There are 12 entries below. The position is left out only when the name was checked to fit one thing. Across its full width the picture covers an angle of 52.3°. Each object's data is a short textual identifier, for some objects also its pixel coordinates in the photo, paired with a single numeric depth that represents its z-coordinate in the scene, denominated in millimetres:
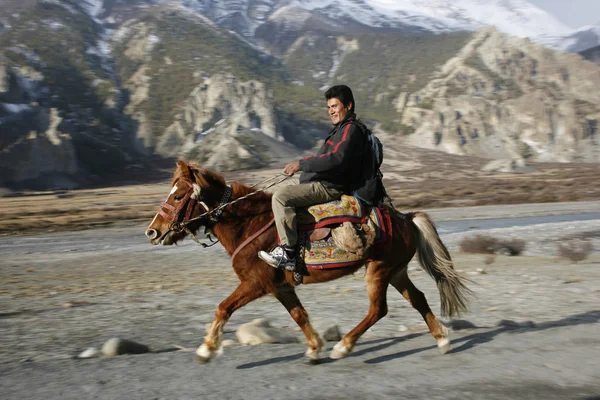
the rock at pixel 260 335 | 7938
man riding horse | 6582
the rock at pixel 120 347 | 7320
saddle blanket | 6806
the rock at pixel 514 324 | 8555
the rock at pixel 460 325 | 8570
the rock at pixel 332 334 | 8273
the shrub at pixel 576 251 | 17500
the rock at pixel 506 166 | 96875
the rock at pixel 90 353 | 7344
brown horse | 6637
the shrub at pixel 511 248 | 19781
